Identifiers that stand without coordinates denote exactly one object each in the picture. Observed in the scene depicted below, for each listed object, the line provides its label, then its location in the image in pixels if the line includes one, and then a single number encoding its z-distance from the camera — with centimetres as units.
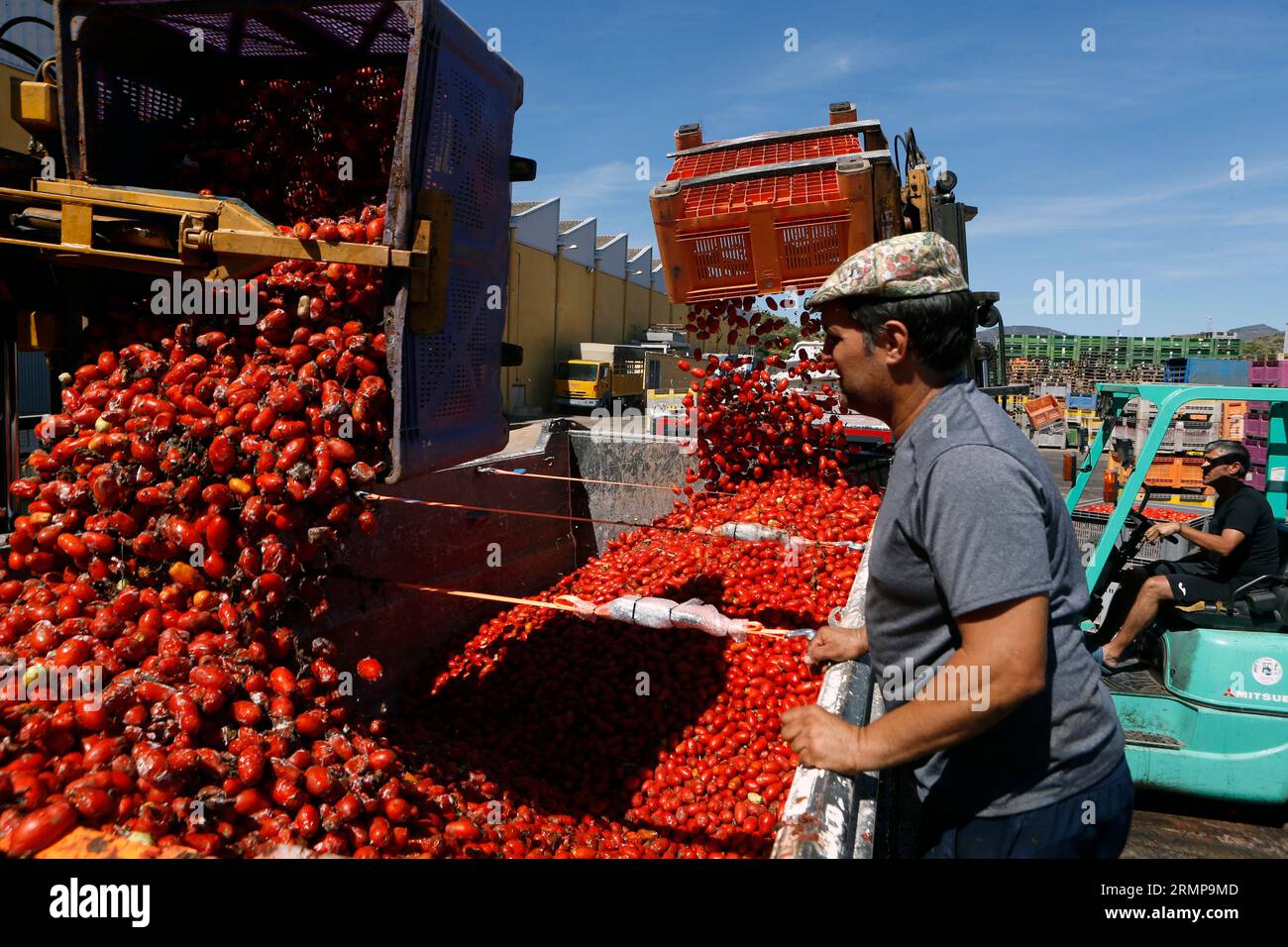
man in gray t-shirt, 150
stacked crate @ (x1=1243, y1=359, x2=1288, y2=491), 1001
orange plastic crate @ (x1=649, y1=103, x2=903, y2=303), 515
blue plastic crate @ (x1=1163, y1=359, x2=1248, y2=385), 1733
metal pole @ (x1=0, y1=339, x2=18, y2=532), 378
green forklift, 476
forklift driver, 498
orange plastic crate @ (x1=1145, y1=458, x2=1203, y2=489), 1259
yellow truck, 2950
